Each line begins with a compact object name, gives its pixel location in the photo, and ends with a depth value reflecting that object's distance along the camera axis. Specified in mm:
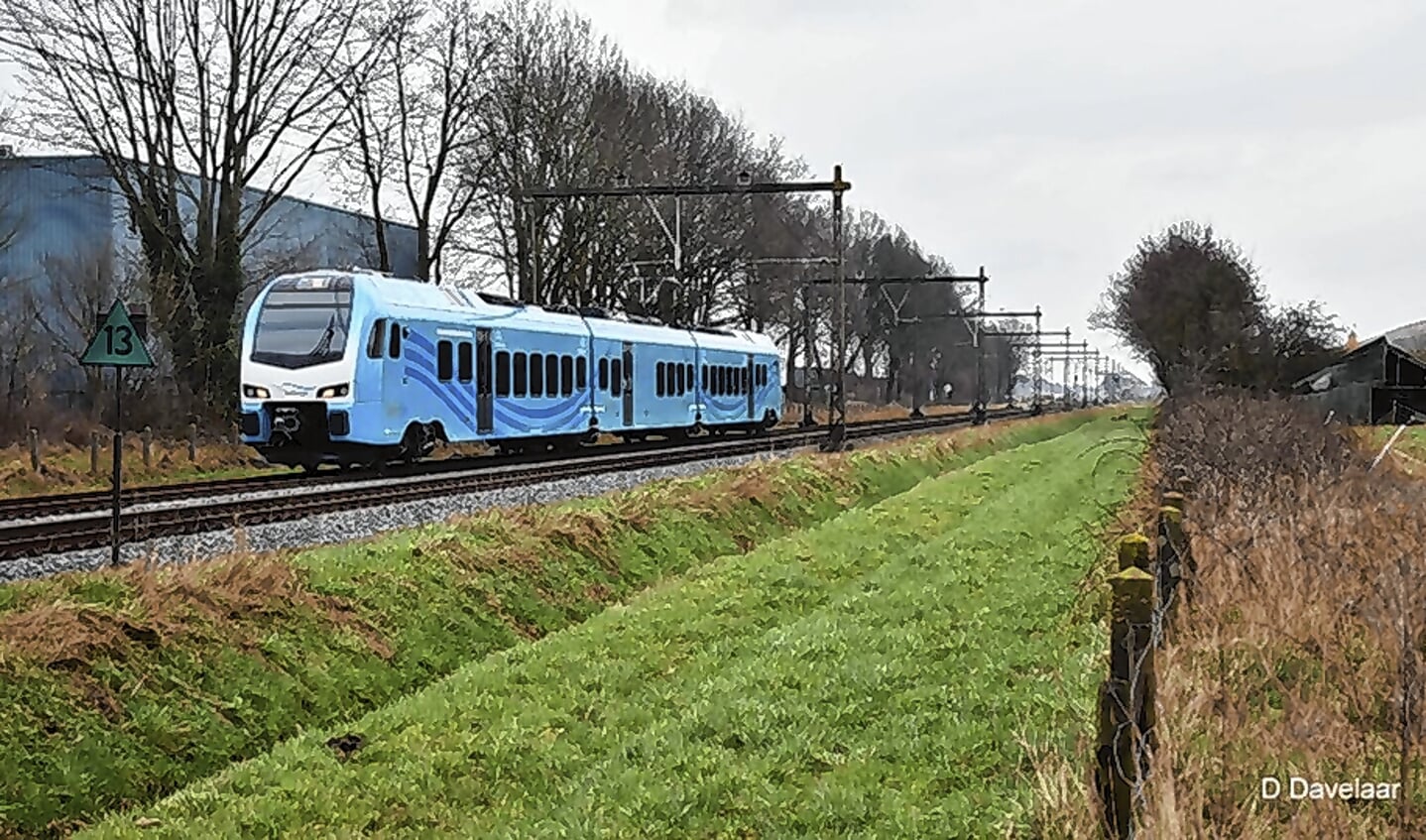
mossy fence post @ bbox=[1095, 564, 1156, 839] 5254
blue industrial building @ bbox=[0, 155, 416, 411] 44156
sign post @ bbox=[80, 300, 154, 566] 13484
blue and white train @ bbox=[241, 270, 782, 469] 23031
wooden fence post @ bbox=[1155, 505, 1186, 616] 8023
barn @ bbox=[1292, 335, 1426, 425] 44188
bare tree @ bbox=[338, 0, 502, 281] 44150
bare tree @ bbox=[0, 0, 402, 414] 36031
